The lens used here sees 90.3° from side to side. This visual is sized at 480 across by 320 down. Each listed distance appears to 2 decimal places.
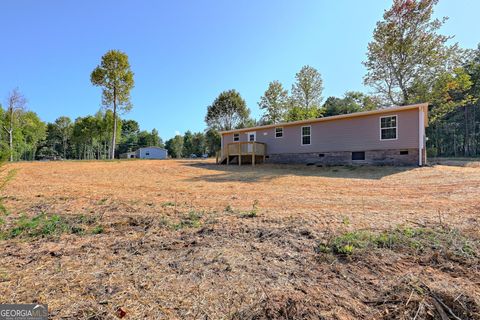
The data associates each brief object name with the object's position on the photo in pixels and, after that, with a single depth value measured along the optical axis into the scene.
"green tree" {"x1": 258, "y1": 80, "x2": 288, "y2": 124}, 28.81
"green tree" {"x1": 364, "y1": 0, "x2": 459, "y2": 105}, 17.81
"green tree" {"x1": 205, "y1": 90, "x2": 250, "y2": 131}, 33.59
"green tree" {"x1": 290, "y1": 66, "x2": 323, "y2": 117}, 27.22
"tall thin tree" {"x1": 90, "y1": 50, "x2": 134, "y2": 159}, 20.84
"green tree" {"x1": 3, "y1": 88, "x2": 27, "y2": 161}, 22.22
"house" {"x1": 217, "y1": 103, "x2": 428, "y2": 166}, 11.96
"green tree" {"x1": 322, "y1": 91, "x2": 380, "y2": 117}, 34.91
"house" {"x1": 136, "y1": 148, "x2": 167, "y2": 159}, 43.28
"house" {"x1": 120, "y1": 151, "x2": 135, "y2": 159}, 50.89
